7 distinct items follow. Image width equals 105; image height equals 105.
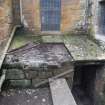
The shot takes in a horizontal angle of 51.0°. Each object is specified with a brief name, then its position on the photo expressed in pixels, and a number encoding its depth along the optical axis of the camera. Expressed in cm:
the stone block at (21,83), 245
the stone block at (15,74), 243
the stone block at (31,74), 246
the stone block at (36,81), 247
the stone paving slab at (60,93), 189
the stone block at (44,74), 247
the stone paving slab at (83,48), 273
